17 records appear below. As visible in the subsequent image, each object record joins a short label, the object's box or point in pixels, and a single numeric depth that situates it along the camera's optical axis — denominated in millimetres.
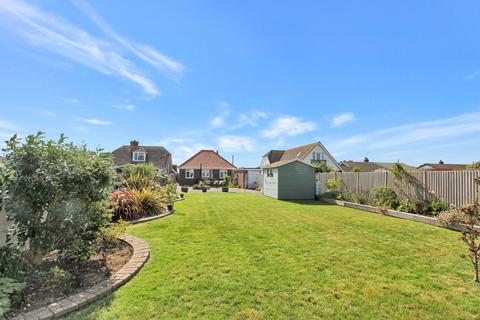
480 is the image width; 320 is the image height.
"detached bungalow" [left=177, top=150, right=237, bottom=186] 33219
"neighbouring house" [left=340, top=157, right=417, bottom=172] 41088
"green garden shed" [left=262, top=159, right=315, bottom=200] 15977
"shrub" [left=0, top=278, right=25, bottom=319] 2396
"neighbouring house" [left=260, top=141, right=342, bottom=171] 29141
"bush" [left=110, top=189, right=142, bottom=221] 8211
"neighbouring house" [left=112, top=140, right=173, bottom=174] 30906
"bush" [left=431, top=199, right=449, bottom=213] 8388
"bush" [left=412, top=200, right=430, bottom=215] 8975
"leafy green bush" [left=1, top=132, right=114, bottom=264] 3117
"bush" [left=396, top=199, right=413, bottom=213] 9473
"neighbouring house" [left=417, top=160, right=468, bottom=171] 41578
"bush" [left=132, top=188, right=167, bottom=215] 9164
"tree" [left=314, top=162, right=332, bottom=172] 23180
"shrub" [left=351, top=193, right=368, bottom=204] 12203
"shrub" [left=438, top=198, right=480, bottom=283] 3496
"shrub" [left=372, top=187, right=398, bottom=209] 10414
